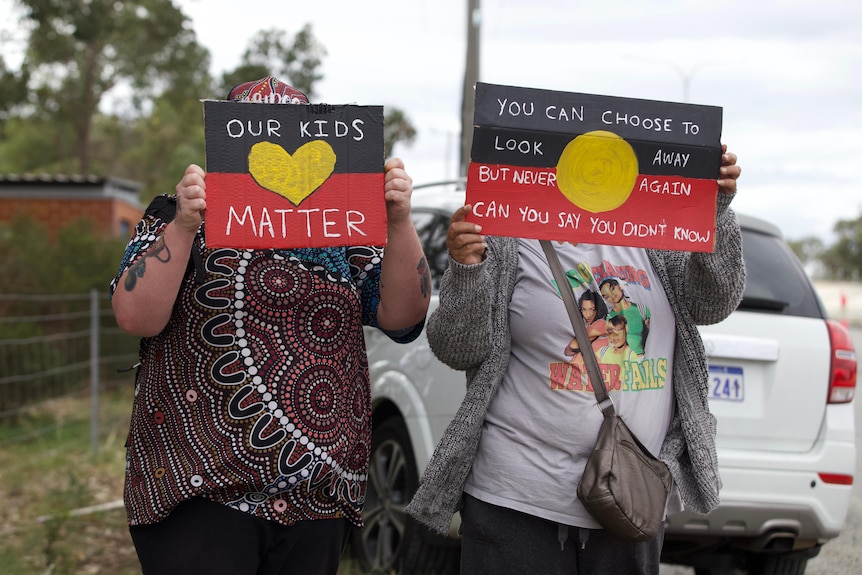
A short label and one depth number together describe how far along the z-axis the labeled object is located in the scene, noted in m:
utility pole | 10.79
